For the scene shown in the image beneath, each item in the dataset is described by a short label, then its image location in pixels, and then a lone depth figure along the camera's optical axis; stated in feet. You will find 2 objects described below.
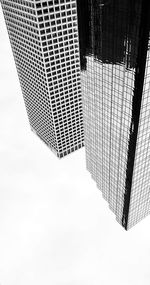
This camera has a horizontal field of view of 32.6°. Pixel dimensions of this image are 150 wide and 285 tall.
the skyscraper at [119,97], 140.15
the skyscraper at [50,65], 241.96
